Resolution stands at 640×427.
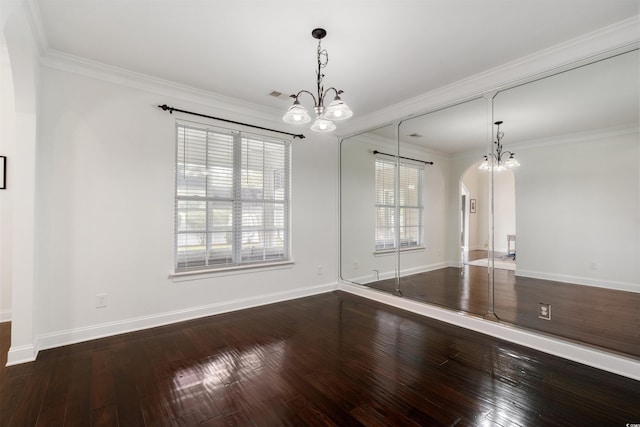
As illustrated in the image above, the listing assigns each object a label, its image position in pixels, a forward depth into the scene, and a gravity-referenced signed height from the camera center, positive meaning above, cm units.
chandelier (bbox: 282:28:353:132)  231 +85
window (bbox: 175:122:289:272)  360 +25
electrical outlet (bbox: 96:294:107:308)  302 -87
